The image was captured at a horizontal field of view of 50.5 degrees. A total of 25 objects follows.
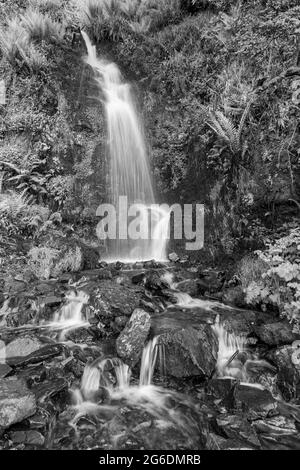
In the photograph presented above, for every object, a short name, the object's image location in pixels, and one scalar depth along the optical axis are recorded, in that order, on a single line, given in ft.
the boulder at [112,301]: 15.08
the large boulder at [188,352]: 12.02
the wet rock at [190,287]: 17.98
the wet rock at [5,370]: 11.79
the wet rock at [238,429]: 9.11
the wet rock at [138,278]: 19.12
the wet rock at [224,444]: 8.81
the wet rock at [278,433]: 9.18
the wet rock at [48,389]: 10.90
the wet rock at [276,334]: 12.85
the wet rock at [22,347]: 13.41
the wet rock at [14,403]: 9.45
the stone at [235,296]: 16.20
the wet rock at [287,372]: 11.10
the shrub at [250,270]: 16.46
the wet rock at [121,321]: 14.52
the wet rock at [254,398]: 10.47
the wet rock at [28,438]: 9.09
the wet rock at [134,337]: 12.55
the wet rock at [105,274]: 19.92
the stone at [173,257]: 23.20
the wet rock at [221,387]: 11.18
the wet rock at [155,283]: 18.33
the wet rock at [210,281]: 17.98
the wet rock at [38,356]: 12.73
